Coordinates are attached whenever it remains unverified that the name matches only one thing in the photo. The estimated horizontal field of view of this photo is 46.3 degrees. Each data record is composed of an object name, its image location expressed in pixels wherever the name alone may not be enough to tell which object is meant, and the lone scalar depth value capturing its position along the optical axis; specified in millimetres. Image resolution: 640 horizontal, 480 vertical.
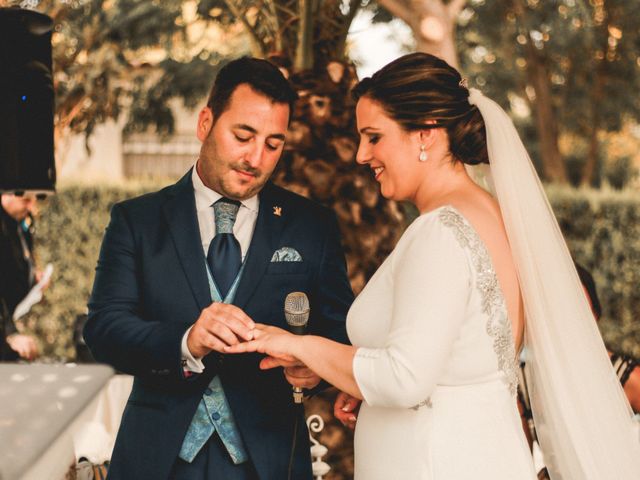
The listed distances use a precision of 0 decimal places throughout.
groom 2209
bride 1918
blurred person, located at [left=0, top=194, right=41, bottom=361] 4957
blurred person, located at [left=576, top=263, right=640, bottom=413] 3354
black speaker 3008
